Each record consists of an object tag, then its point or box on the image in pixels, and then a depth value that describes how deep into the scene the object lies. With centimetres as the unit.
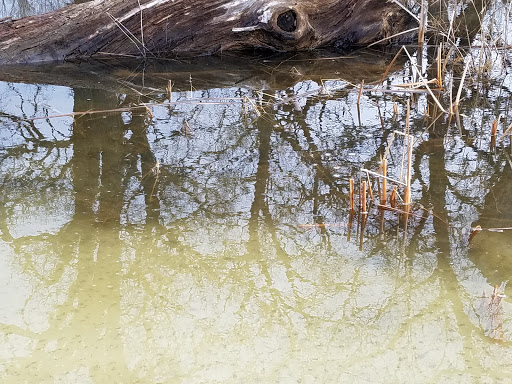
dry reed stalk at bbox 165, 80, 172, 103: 506
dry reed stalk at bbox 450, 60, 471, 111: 433
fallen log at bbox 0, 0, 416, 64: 609
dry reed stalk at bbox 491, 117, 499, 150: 414
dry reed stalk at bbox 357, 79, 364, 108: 486
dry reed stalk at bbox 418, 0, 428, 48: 577
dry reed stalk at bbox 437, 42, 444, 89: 498
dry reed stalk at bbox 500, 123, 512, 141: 393
